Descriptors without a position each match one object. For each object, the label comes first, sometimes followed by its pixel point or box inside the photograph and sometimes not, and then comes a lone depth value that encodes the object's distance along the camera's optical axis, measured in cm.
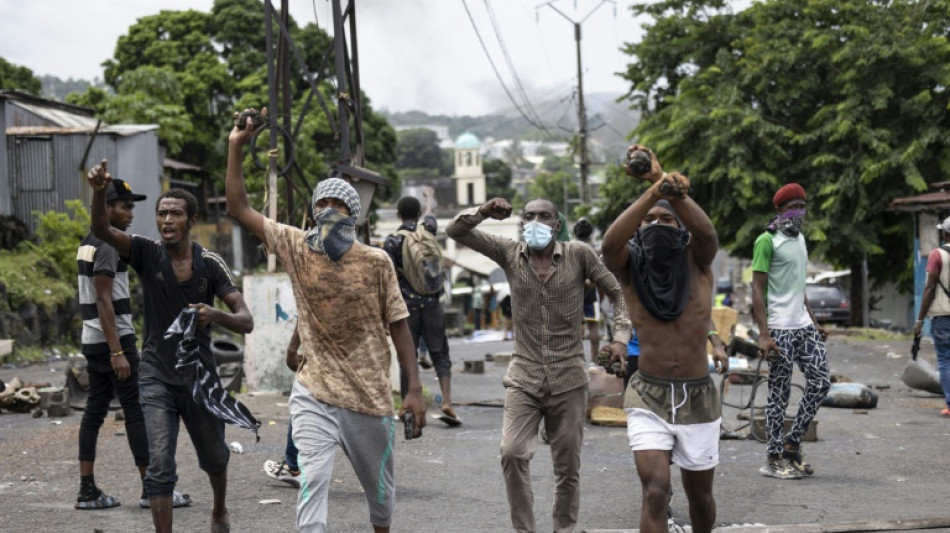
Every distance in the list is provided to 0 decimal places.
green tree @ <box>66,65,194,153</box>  4066
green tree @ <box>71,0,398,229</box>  4547
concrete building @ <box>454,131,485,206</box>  15512
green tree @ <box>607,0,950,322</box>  2828
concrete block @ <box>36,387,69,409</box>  1238
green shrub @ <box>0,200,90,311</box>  2181
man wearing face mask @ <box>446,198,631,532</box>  611
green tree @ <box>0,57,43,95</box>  4850
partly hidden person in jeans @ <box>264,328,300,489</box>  784
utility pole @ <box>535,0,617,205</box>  4244
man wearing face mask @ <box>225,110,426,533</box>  528
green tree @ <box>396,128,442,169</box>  19775
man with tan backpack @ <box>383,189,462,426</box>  1052
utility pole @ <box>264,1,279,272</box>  1218
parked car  3638
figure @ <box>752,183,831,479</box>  841
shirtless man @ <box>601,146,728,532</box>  544
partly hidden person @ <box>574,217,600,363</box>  1382
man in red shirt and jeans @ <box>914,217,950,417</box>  1145
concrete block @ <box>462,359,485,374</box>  1830
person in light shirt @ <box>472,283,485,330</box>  5006
